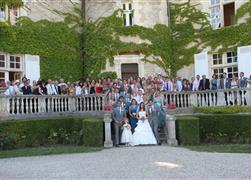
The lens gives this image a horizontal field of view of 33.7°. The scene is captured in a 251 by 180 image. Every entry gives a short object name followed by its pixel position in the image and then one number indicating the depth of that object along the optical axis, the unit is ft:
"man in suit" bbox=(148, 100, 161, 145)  47.78
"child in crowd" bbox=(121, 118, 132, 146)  46.91
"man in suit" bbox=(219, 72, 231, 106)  56.95
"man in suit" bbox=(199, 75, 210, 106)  57.72
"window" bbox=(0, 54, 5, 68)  62.13
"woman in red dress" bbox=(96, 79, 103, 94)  57.16
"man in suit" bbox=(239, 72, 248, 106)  54.70
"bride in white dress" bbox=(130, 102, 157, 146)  47.06
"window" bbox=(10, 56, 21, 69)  63.46
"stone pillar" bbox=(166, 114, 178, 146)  47.60
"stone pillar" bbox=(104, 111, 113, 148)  47.29
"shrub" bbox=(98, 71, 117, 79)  70.95
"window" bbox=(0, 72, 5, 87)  62.47
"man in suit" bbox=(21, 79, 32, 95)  51.75
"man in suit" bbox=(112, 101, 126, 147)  47.54
